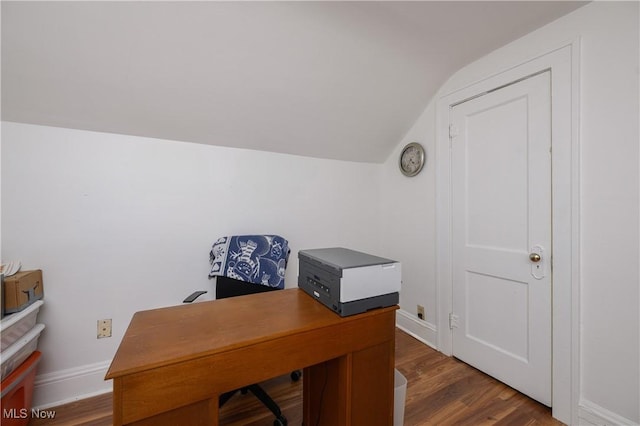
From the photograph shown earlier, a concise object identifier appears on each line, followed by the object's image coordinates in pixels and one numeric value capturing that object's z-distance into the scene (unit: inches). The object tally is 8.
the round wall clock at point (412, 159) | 92.8
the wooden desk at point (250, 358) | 31.3
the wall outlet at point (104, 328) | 67.4
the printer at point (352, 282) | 44.6
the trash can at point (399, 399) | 52.9
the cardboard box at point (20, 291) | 51.8
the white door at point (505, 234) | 62.7
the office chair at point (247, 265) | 68.7
